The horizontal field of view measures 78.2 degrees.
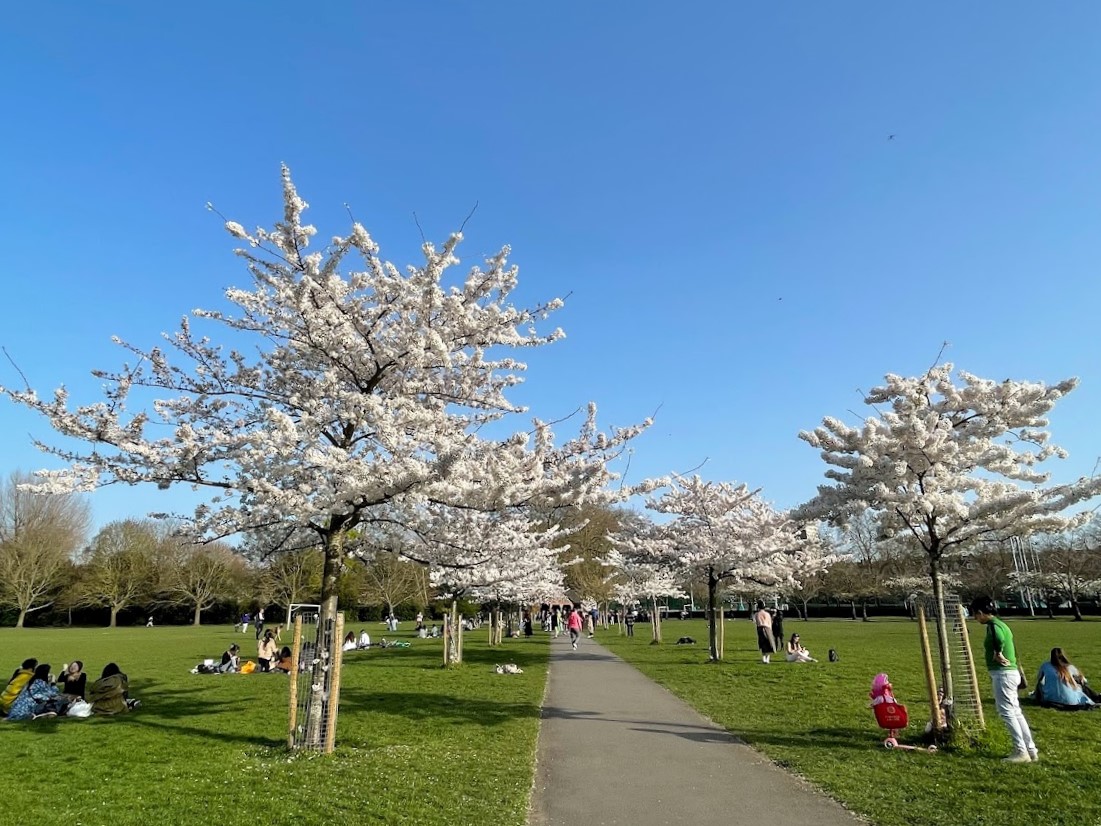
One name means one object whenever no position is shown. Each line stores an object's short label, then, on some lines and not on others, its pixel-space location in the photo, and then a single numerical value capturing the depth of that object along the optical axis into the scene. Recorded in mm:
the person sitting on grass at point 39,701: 10797
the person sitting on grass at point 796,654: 18612
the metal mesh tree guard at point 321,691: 8062
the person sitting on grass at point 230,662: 18406
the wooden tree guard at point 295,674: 7914
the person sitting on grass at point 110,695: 11172
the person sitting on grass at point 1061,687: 10312
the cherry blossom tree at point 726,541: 19281
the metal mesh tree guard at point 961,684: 8000
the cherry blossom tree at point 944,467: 8242
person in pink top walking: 26953
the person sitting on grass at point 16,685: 11291
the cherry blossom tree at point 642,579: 21156
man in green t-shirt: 7168
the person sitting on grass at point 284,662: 18016
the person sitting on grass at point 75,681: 11586
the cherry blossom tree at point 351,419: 7340
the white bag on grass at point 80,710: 10883
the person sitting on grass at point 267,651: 18812
